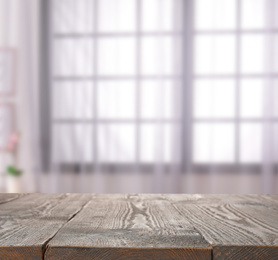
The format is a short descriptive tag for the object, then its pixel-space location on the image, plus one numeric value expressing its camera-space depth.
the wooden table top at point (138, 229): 0.38
